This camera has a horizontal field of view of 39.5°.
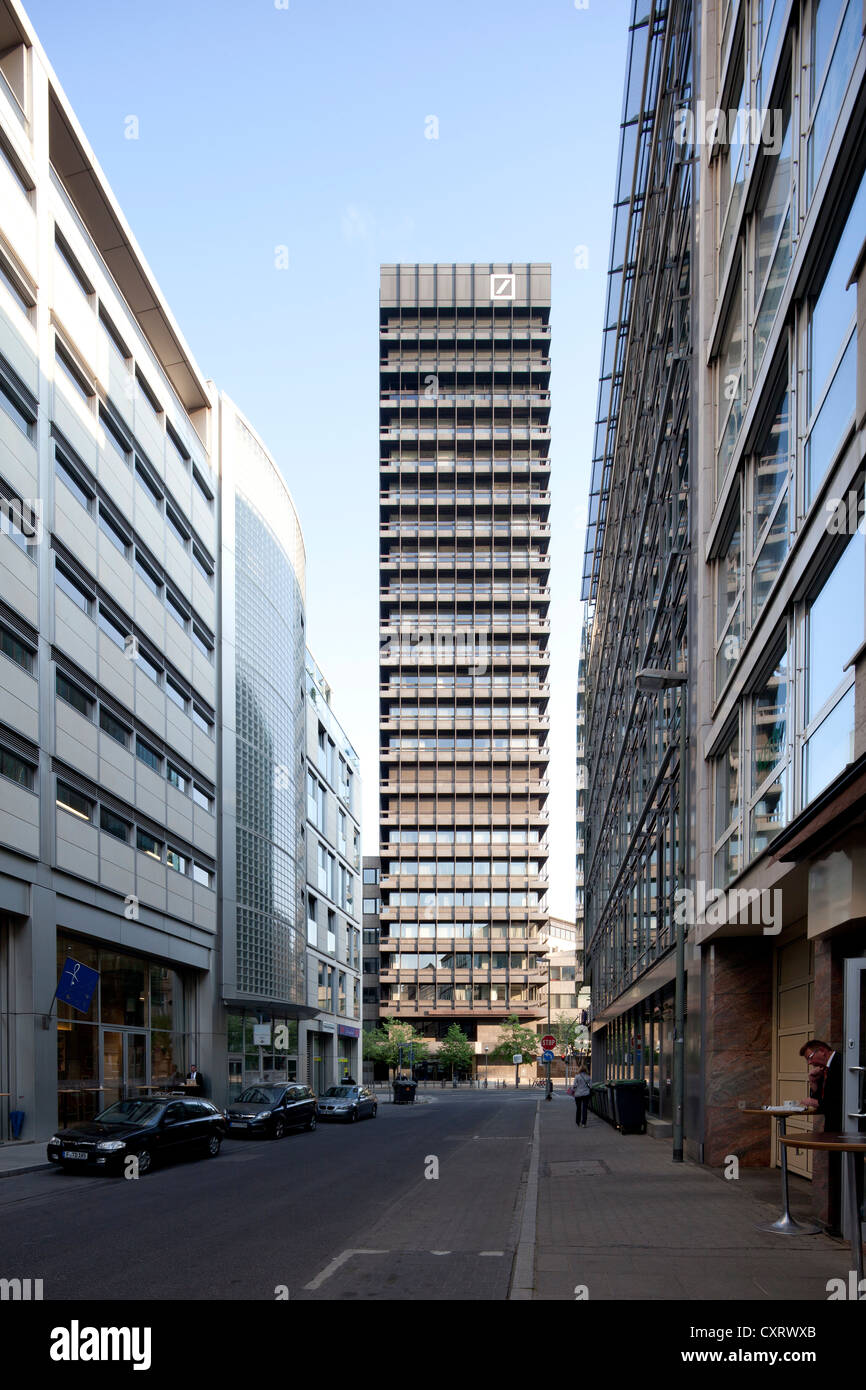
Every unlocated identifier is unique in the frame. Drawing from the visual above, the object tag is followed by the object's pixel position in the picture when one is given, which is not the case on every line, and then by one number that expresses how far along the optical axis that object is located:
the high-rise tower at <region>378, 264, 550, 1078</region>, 96.69
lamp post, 18.70
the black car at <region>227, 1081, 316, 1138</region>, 30.45
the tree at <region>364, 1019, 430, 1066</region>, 85.45
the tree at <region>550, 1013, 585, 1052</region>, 97.49
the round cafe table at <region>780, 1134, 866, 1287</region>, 7.93
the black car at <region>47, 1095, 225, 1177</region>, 19.25
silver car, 39.53
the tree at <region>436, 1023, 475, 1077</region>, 88.69
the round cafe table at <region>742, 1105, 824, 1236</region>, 10.71
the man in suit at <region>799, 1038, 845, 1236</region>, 10.11
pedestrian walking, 31.31
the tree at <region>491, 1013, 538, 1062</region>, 90.25
